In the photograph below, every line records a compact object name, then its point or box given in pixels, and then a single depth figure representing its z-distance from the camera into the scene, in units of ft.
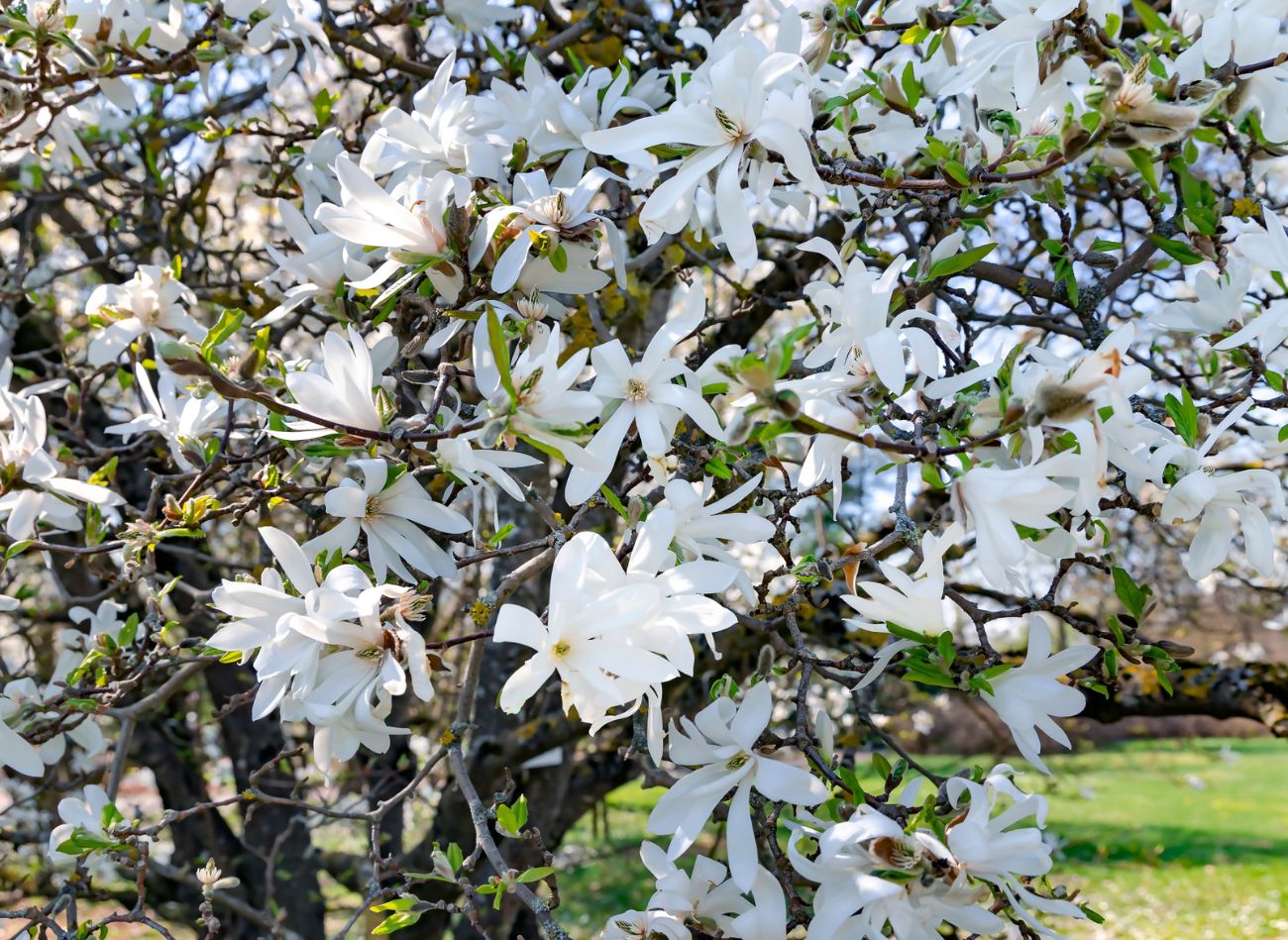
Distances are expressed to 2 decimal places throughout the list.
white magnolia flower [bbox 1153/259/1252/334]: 3.86
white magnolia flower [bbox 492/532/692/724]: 2.63
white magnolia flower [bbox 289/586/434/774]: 2.94
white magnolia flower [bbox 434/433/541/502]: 3.00
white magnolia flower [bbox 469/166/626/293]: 3.18
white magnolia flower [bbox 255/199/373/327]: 3.89
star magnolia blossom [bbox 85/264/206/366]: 4.77
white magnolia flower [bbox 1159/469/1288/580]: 3.09
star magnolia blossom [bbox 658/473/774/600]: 3.22
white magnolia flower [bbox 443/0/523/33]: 5.85
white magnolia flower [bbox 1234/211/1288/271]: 3.51
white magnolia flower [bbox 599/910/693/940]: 3.17
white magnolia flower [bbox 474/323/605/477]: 2.74
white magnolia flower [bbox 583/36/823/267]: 3.02
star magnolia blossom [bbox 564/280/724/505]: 3.21
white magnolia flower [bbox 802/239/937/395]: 2.97
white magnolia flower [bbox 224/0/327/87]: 4.83
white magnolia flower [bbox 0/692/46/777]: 4.17
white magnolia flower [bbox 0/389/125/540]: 4.24
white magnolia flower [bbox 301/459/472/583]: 3.45
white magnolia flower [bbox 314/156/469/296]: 3.16
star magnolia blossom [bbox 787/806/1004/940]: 2.73
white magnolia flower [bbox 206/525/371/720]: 2.99
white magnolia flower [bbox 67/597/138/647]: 5.47
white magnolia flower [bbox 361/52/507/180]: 3.77
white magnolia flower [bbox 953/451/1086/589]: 2.60
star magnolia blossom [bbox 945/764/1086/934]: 2.75
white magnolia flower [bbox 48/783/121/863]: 4.27
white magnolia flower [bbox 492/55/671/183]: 4.02
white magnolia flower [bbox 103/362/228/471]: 4.26
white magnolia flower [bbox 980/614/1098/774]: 3.20
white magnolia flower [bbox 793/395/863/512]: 3.24
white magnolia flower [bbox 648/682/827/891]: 3.07
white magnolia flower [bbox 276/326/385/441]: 2.96
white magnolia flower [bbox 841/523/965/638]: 2.84
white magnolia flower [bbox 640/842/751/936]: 3.26
